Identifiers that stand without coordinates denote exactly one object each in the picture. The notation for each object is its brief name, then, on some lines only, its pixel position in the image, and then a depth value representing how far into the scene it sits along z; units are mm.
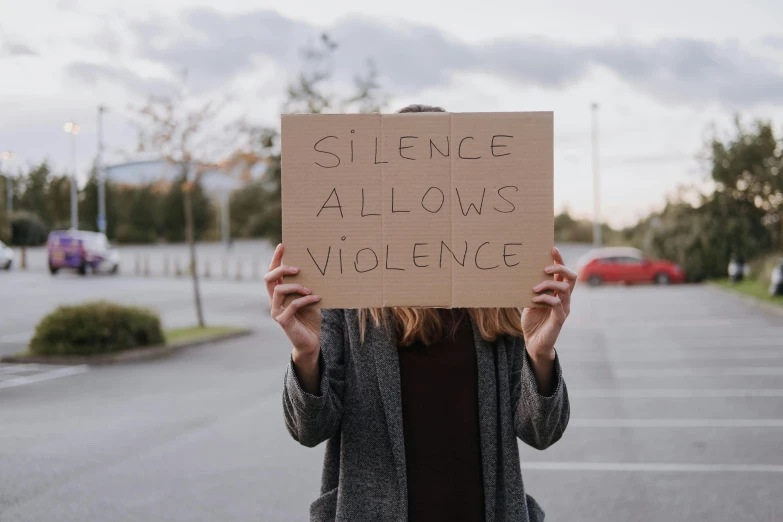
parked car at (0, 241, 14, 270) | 35688
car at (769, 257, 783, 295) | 22188
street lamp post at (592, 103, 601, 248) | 48125
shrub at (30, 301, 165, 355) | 12323
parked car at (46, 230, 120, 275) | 33062
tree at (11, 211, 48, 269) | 50312
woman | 2059
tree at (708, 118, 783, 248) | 33375
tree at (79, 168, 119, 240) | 64062
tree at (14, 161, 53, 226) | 57031
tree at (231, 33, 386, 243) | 22766
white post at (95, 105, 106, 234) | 33666
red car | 32812
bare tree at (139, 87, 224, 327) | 17547
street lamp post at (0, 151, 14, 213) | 50294
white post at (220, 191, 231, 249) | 57500
